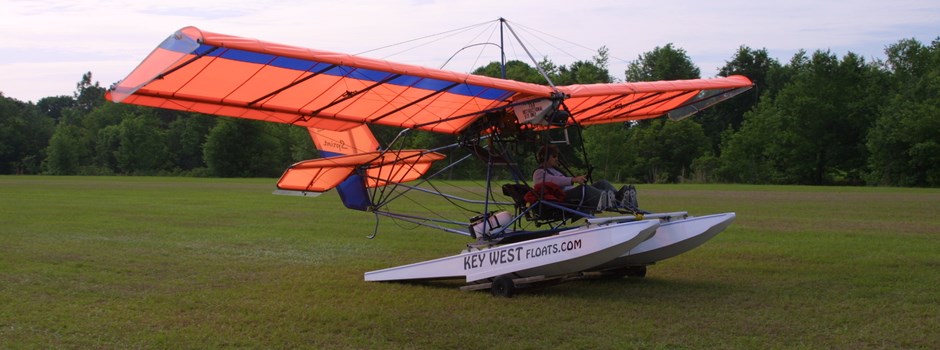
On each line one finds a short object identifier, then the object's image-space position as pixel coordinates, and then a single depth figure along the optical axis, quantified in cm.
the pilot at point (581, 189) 1009
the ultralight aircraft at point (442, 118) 877
